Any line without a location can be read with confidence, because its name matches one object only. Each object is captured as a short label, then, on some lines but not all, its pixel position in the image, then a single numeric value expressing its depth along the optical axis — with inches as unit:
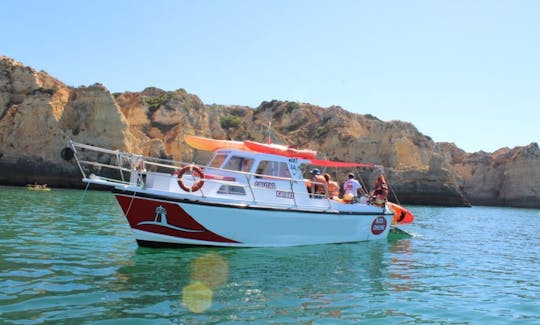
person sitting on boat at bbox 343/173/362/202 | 605.9
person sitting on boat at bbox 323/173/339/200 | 592.1
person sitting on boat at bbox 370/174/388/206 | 633.0
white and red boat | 447.2
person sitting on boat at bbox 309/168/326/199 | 550.0
